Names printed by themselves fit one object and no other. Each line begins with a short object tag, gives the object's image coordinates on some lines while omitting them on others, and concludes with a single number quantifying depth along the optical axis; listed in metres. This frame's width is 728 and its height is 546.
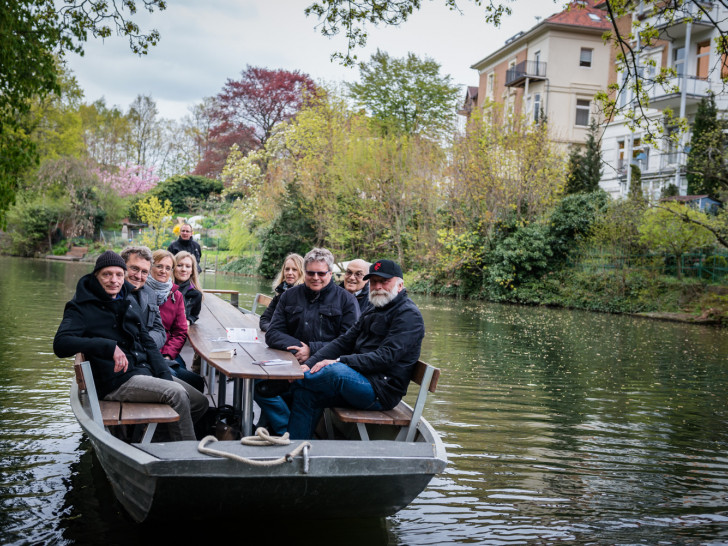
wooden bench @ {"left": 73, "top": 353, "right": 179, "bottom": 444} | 4.47
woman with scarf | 6.63
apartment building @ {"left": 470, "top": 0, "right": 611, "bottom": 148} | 40.62
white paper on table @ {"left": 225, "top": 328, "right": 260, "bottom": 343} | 6.18
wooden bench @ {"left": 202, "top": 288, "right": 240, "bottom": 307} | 10.98
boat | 3.97
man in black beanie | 4.76
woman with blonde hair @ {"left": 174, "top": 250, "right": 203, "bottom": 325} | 7.65
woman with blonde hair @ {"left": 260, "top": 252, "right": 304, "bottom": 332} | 7.93
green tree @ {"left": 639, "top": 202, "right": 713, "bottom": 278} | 22.88
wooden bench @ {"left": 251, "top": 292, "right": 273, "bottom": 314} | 9.52
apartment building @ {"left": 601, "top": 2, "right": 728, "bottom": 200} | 29.94
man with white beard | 5.04
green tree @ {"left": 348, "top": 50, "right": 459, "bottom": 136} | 47.03
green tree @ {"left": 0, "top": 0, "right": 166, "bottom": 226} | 9.20
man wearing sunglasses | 5.93
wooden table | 4.74
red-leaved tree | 56.47
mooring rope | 3.95
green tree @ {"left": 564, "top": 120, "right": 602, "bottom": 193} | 29.59
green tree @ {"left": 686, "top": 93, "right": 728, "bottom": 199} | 20.70
